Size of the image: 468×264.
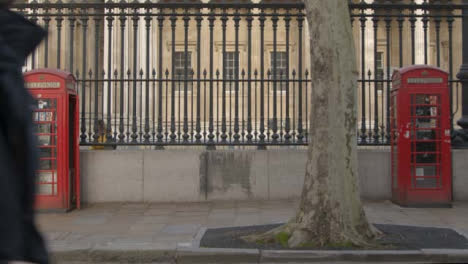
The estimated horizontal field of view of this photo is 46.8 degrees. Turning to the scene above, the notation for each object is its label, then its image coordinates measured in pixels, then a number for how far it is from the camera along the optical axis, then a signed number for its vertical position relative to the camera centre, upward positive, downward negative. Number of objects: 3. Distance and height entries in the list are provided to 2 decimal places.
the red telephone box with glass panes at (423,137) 9.83 -0.08
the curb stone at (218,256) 6.43 -1.47
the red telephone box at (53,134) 9.48 -0.02
